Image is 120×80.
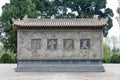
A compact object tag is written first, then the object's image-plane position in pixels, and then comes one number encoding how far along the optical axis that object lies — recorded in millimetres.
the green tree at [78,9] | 31463
